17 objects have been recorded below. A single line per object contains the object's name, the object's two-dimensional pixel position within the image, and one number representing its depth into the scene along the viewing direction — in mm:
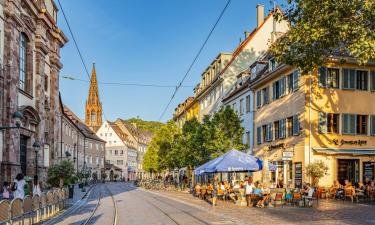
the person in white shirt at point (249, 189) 24031
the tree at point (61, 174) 27297
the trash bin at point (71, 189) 32344
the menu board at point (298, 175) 32375
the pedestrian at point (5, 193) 19572
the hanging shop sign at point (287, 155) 26938
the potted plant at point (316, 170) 29859
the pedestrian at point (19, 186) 17409
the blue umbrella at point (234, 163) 24609
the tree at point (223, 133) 35062
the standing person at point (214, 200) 24306
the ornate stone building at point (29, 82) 29547
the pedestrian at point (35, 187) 18922
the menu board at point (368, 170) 32062
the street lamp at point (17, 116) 17969
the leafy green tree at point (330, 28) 15883
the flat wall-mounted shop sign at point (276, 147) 34969
